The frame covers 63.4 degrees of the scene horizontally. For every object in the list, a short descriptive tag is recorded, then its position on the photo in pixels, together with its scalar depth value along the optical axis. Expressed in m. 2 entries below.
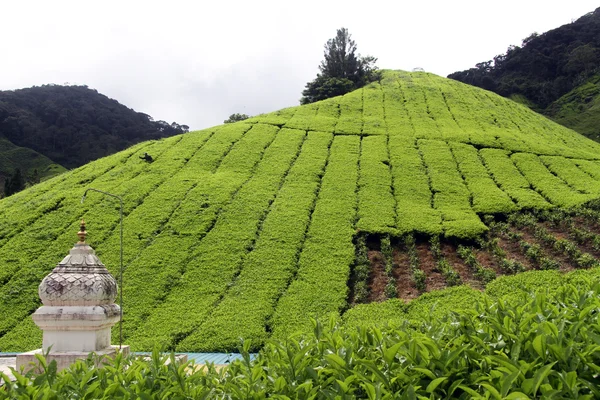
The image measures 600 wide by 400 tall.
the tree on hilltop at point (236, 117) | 35.12
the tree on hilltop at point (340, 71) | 35.47
